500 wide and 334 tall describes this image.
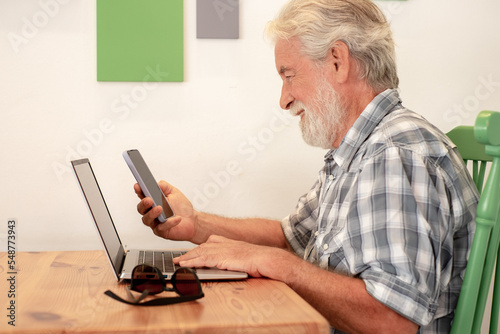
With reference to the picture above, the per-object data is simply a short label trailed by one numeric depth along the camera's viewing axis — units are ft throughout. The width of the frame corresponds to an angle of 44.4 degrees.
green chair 3.28
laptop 3.70
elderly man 3.43
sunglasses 3.08
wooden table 2.75
